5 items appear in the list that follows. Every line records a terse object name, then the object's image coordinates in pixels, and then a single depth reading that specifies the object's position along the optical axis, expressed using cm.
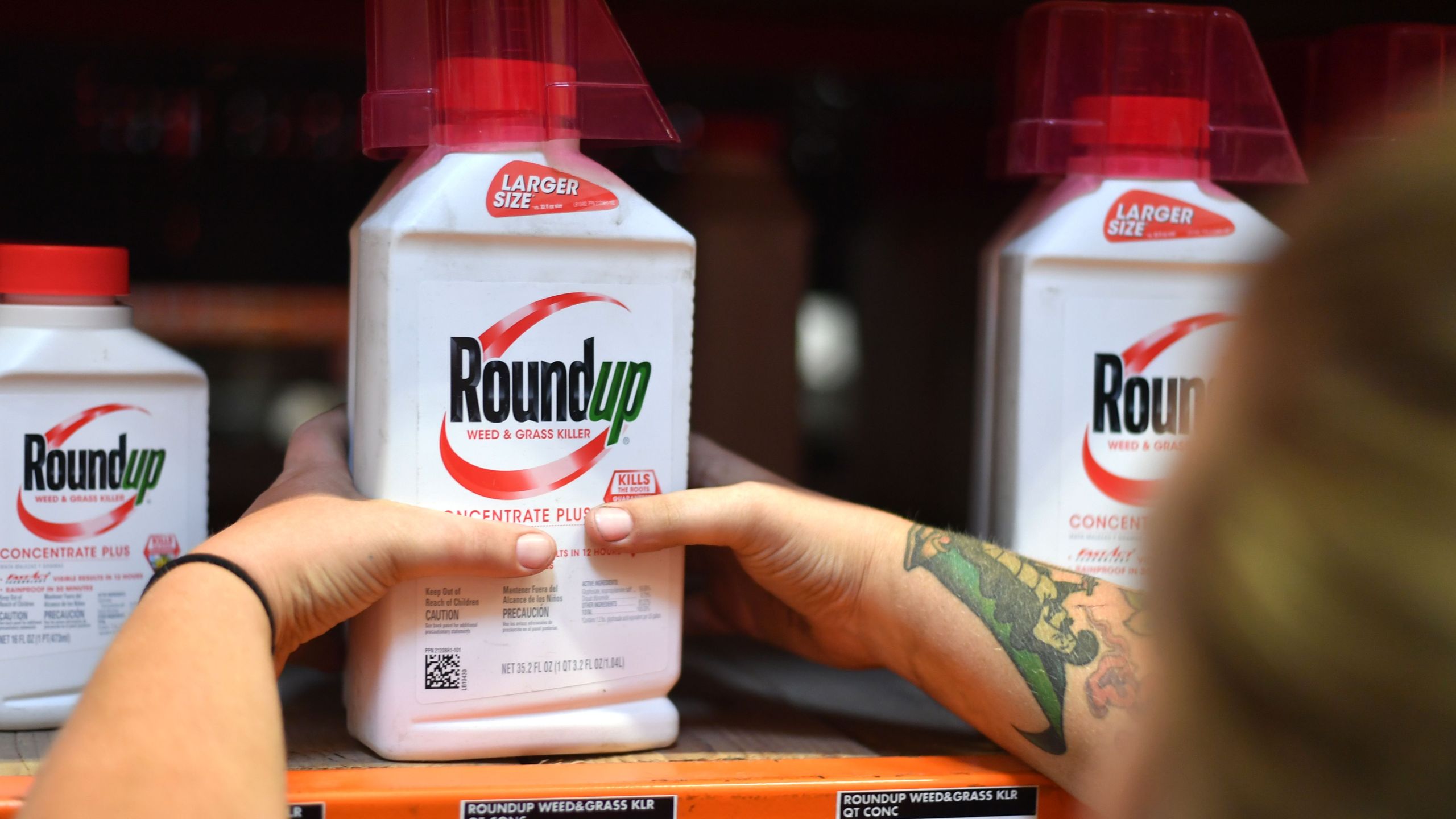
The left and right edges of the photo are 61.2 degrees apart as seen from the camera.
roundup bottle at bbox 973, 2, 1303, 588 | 85
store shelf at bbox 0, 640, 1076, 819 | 68
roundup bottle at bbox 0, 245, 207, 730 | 76
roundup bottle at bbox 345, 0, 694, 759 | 72
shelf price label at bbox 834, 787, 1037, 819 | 72
